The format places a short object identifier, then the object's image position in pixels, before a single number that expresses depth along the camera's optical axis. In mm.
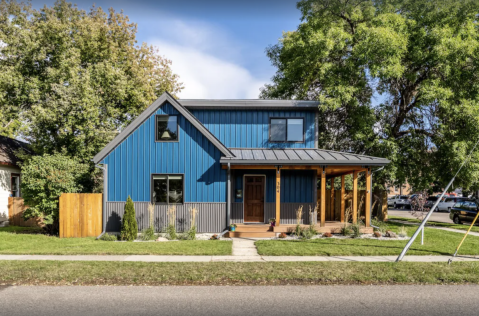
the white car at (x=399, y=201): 45238
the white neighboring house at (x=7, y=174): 19828
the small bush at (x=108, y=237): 14166
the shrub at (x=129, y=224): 13984
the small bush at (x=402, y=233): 14945
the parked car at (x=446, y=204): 36600
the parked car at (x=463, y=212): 23438
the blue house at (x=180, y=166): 15375
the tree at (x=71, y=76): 19562
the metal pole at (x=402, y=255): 9362
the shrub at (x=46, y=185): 15062
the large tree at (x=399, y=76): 18094
